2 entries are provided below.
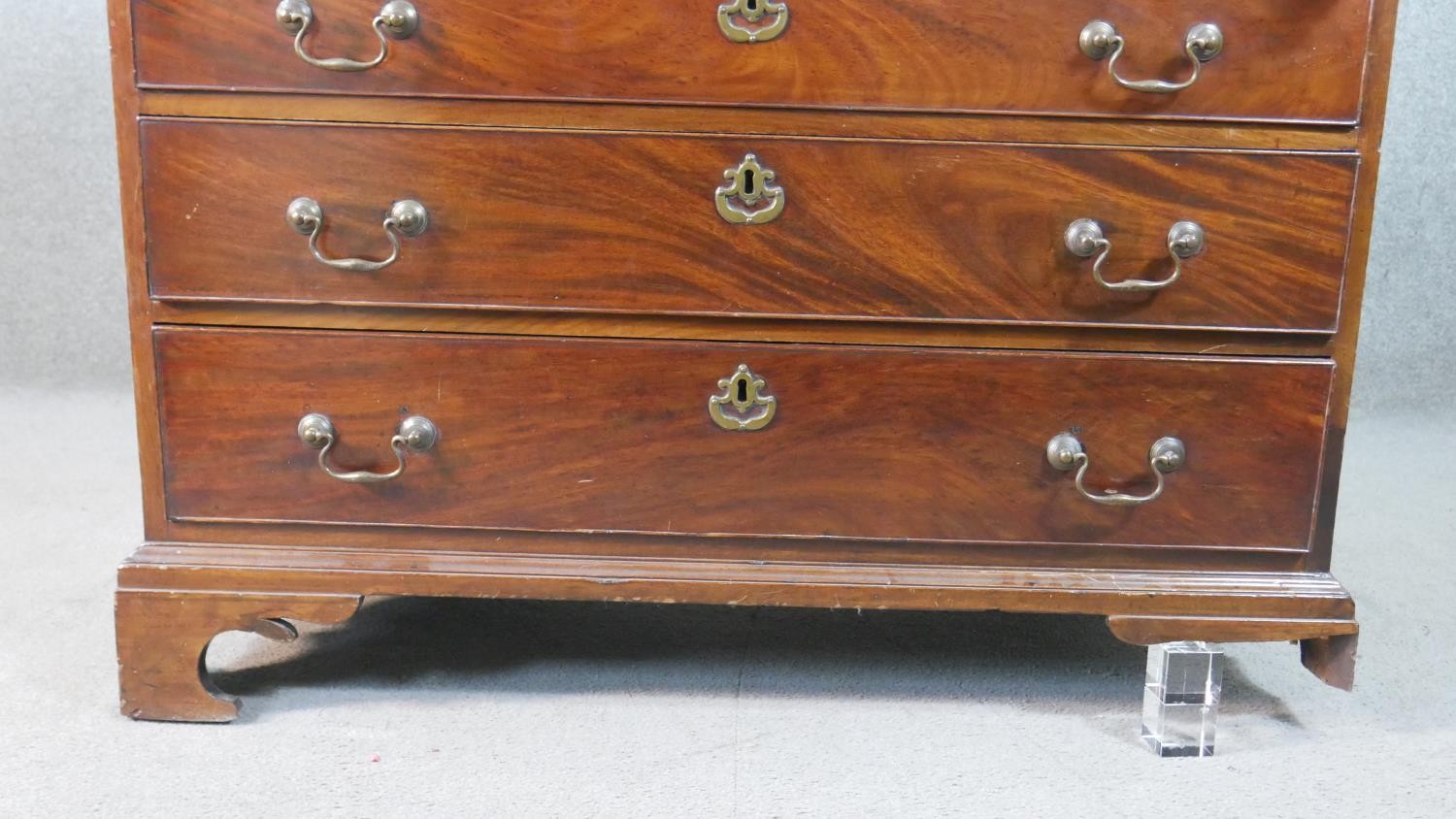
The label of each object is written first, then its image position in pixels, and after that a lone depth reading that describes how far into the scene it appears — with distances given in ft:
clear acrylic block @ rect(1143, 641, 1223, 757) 5.00
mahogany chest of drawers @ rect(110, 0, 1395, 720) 4.65
